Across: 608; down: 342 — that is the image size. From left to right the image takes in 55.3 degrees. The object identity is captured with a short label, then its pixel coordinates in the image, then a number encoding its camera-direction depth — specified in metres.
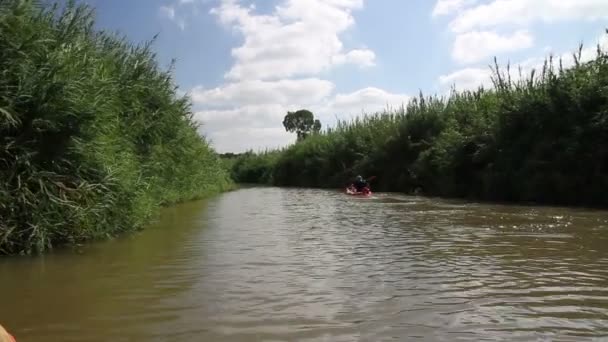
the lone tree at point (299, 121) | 96.12
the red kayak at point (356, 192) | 23.91
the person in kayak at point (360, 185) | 24.46
